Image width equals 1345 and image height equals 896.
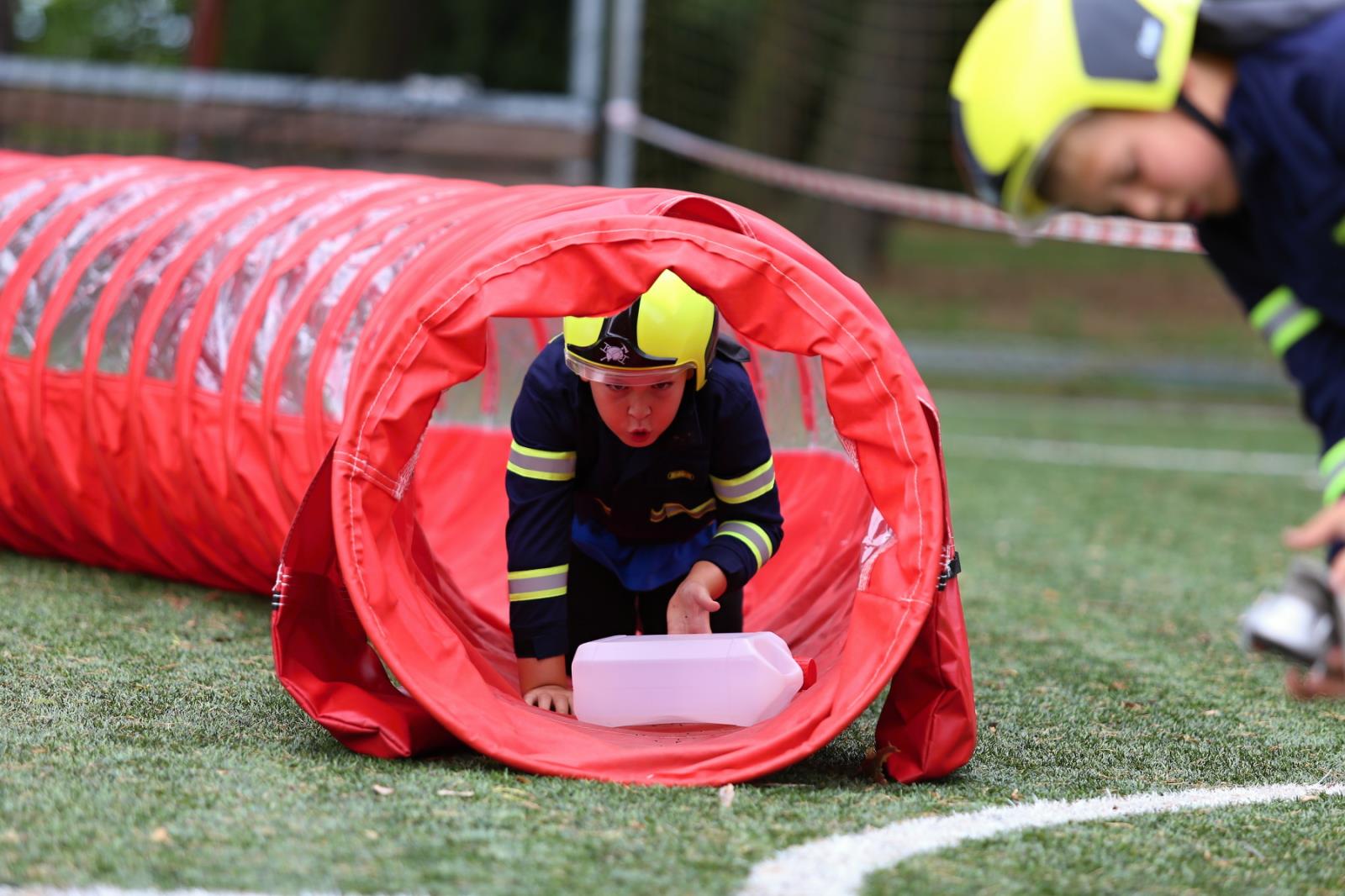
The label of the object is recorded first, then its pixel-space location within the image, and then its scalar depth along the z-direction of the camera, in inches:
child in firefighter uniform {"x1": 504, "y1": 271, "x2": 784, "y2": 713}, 280.8
